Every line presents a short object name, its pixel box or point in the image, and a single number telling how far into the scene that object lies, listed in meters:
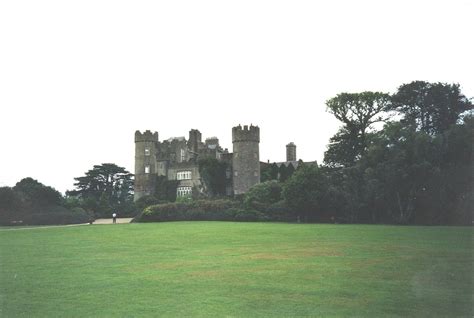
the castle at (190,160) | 62.62
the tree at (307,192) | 41.28
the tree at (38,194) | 49.09
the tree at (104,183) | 78.94
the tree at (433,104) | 45.06
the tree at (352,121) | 49.09
